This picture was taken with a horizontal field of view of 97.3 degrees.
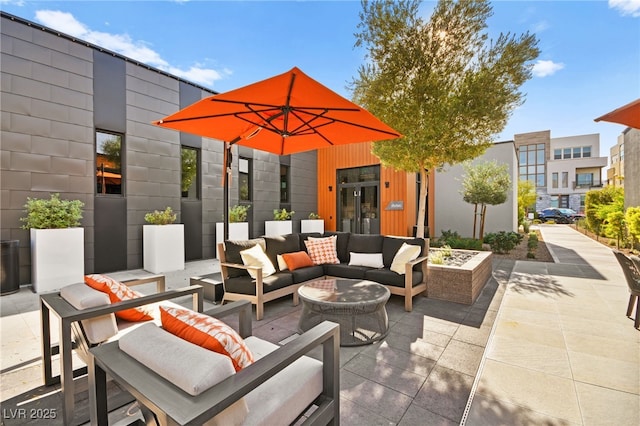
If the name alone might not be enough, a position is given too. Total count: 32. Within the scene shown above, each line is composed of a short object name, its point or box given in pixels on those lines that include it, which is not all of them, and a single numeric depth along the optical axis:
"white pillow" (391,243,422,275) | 4.18
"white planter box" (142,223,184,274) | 6.22
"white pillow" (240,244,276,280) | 3.90
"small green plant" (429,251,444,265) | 4.77
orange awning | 2.81
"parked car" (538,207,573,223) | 24.12
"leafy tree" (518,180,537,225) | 18.20
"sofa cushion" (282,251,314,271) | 4.39
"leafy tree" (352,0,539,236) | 5.28
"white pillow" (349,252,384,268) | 4.58
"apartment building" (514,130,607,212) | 33.09
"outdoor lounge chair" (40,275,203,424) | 1.75
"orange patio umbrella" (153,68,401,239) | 2.88
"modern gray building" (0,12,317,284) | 5.09
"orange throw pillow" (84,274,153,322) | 2.13
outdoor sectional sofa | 3.72
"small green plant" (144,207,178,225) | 6.44
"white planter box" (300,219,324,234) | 10.29
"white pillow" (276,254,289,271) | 4.34
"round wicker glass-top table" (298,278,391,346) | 2.89
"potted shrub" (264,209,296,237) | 9.32
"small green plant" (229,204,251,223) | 7.95
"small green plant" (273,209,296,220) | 9.51
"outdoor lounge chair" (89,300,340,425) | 0.97
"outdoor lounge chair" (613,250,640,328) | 3.19
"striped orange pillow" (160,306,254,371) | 1.21
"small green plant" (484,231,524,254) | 8.54
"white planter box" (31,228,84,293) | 4.74
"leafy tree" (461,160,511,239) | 9.64
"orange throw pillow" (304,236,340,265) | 4.78
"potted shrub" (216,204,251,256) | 7.73
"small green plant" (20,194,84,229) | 4.89
